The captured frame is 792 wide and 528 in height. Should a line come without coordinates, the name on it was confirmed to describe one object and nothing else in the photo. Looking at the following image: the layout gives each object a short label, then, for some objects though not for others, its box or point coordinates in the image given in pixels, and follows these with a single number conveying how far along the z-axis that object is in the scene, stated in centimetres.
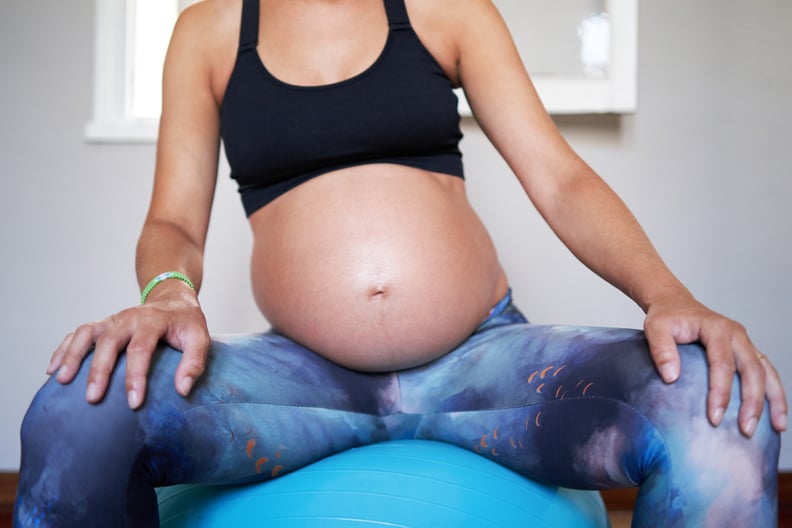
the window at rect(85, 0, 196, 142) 211
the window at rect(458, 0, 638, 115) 193
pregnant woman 72
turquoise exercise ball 85
